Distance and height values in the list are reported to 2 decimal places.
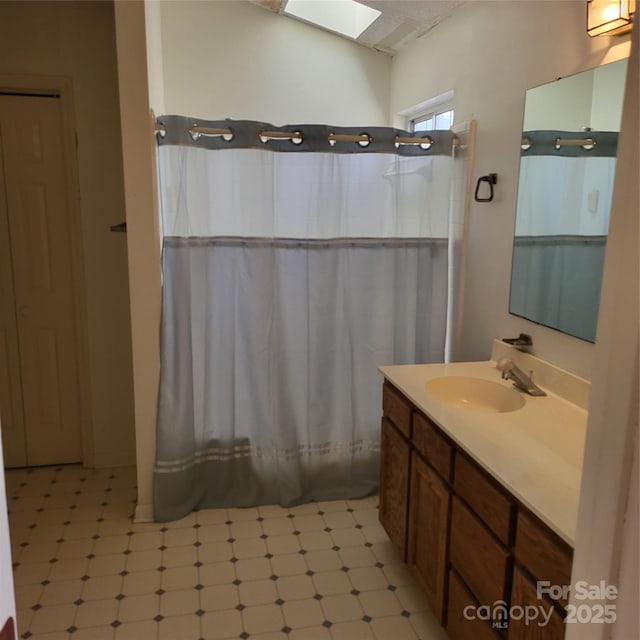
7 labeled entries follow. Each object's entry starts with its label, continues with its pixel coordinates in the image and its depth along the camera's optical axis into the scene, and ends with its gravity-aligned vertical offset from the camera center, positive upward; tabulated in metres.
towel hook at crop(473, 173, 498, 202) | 2.50 +0.20
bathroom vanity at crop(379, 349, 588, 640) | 1.34 -0.77
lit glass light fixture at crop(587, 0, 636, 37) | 1.65 +0.63
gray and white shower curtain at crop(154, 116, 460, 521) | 2.59 -0.37
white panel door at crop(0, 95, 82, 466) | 3.00 -0.39
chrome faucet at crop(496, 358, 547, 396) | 2.08 -0.58
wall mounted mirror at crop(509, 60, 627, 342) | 1.82 +0.10
